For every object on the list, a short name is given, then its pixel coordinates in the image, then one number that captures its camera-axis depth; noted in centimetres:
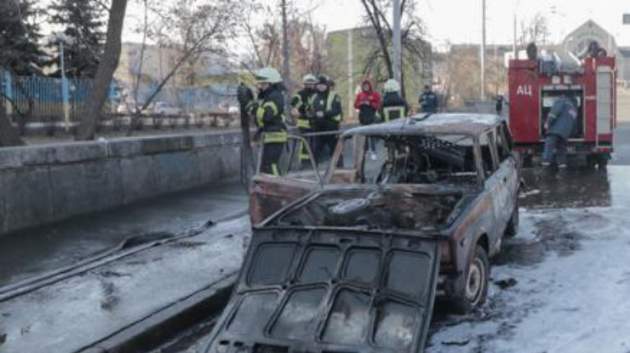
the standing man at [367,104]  1541
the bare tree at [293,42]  2391
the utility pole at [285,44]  2005
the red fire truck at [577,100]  1552
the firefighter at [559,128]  1486
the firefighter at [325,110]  1270
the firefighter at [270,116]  970
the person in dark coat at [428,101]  2252
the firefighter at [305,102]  1276
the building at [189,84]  2856
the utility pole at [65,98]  2368
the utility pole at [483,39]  4122
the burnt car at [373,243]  474
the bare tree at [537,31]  4756
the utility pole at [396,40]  1742
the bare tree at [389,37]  2273
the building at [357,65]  2701
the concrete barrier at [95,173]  919
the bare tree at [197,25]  1922
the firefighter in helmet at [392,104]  1449
